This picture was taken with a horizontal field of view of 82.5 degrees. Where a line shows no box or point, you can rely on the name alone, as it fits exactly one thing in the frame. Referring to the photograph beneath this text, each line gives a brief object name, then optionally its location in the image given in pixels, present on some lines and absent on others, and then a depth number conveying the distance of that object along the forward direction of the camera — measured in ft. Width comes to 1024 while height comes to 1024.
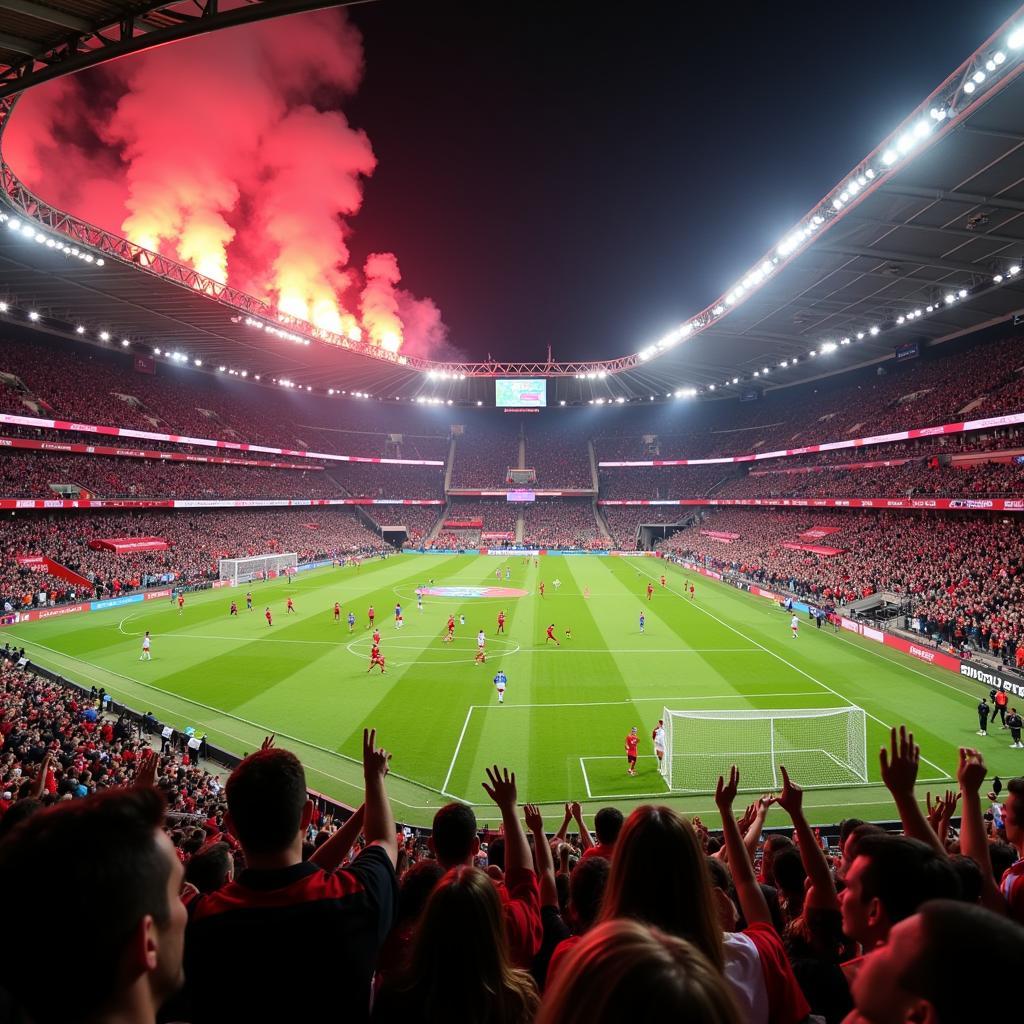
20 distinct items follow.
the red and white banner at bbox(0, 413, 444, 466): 134.31
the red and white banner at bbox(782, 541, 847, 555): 142.61
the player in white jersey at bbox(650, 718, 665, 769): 54.85
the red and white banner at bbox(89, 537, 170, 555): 140.56
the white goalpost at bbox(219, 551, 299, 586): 155.84
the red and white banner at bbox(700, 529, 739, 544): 205.84
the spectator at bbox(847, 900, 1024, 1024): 4.35
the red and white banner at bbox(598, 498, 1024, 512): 101.33
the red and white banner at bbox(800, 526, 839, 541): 157.46
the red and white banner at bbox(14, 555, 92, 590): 122.52
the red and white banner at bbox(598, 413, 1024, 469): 109.40
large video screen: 272.10
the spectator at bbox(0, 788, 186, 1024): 5.09
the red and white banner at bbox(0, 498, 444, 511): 129.39
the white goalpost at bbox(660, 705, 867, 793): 53.42
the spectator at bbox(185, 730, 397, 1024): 7.27
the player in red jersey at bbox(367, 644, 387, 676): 82.64
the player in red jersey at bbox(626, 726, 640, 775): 54.08
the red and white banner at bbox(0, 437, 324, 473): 137.28
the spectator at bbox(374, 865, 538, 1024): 7.27
